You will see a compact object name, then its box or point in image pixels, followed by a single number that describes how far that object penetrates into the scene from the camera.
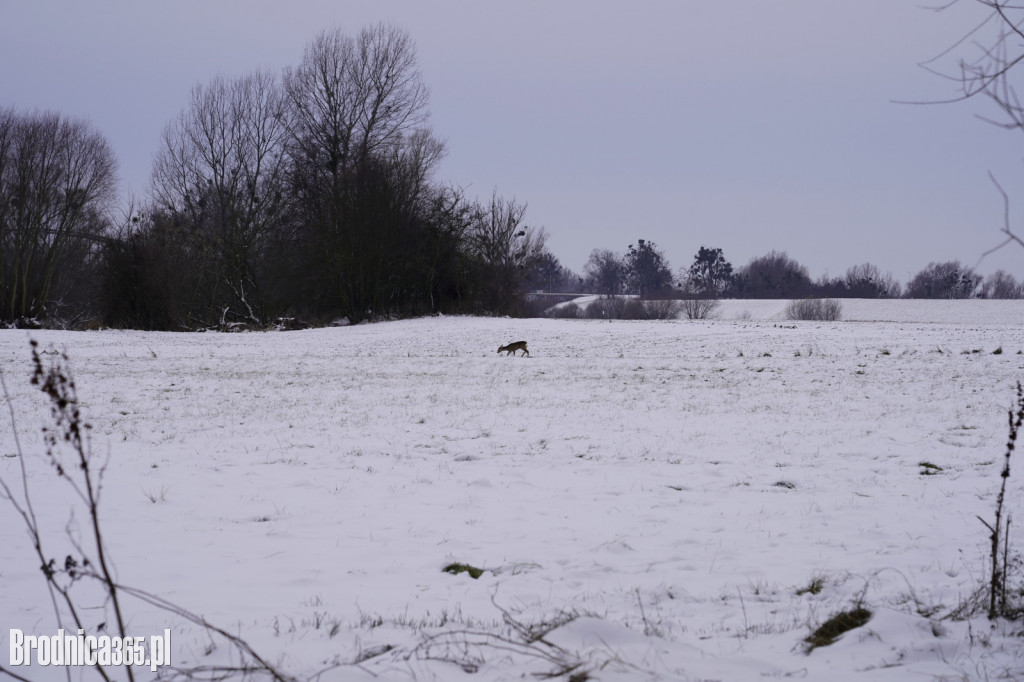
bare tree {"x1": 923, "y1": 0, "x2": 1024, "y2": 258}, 2.73
